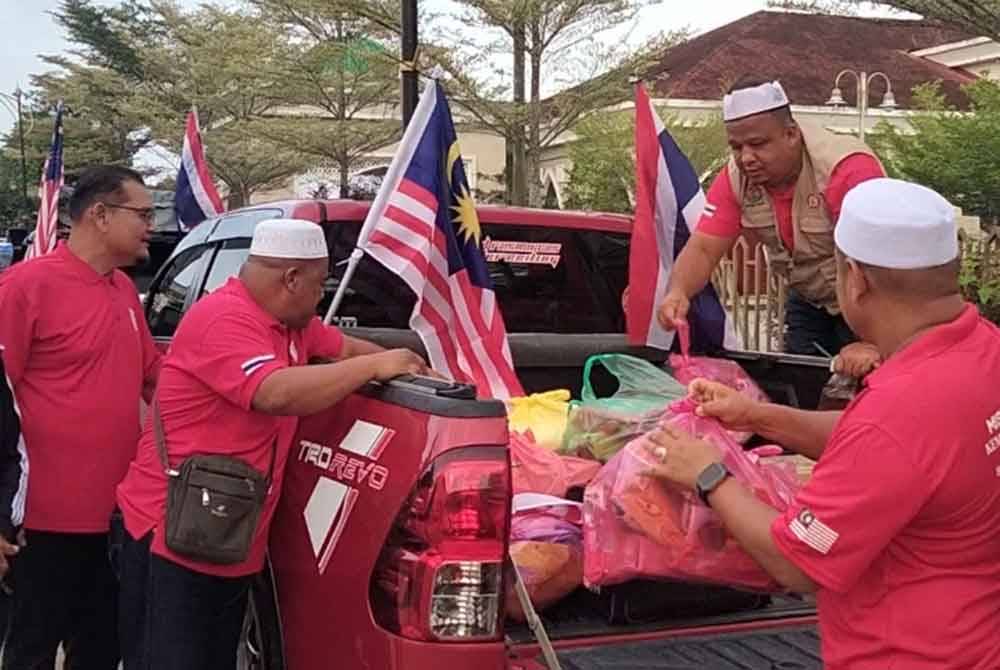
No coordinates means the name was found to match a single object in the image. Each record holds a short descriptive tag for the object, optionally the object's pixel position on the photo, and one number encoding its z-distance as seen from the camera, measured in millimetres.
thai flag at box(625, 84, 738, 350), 4859
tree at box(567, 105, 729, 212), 21922
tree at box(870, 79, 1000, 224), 19047
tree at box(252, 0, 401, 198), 16906
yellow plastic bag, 3672
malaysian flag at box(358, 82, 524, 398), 4164
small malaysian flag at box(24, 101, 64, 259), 7055
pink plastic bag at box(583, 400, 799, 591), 2756
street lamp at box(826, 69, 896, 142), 24312
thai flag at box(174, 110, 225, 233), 8609
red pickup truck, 2490
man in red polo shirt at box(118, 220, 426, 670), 2906
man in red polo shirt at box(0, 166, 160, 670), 3727
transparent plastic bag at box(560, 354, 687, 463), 3445
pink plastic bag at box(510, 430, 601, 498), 3291
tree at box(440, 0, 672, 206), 14438
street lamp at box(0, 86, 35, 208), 39031
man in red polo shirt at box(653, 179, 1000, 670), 1934
